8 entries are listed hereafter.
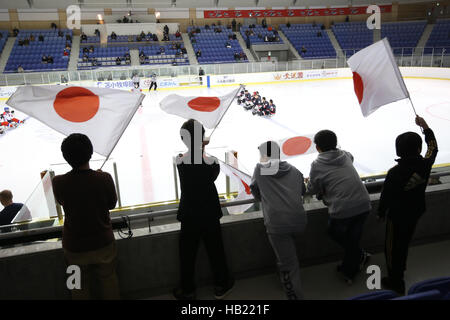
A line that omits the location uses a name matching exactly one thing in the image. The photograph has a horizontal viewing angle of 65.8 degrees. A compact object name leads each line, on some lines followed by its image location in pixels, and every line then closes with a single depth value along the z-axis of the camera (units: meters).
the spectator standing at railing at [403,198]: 2.54
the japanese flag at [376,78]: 3.30
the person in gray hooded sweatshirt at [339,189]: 2.66
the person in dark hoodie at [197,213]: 2.46
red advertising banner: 29.98
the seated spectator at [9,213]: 3.36
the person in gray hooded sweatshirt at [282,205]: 2.53
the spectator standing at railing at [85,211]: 2.13
